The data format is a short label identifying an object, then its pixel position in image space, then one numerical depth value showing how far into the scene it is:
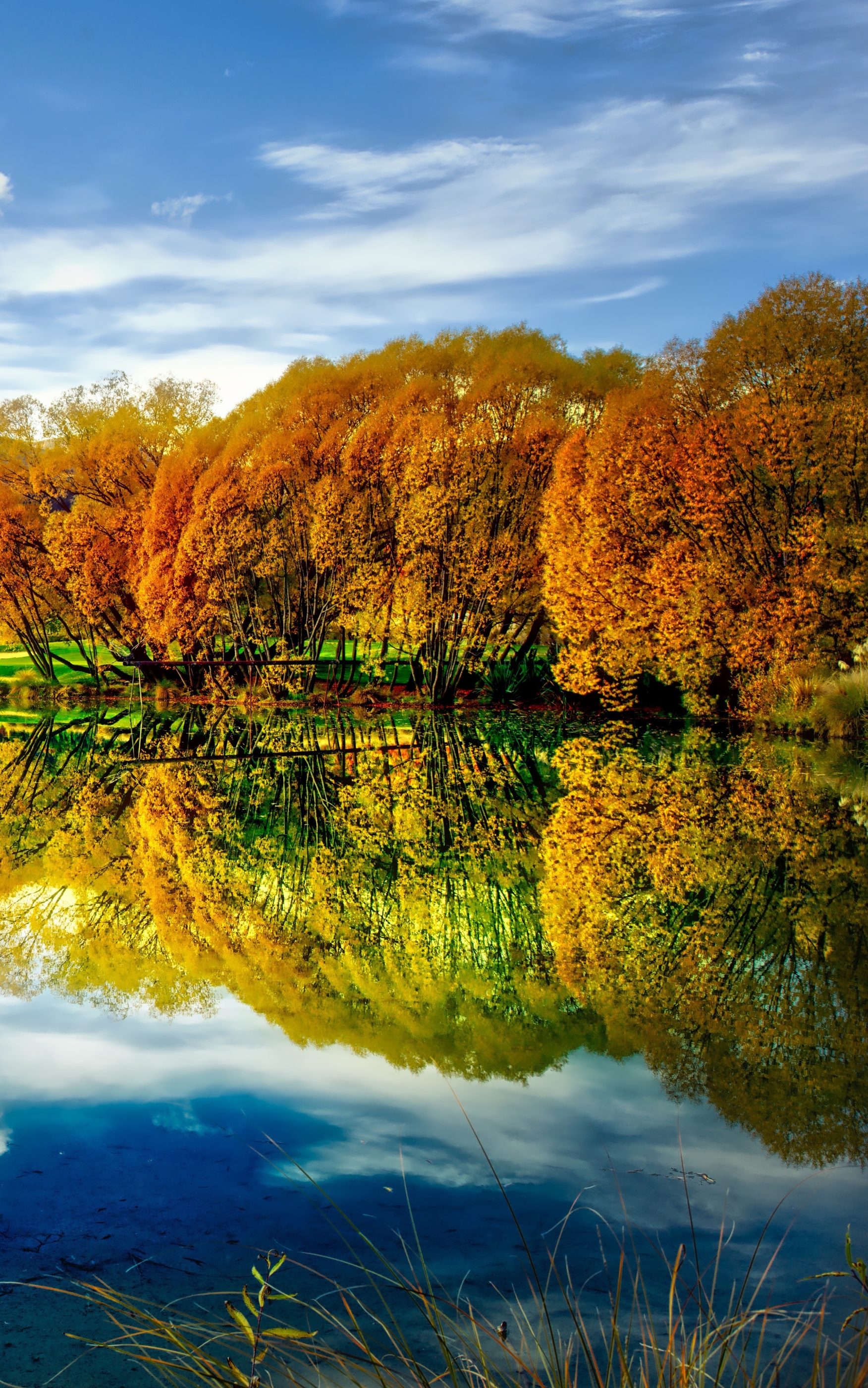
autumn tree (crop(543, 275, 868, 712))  27.94
